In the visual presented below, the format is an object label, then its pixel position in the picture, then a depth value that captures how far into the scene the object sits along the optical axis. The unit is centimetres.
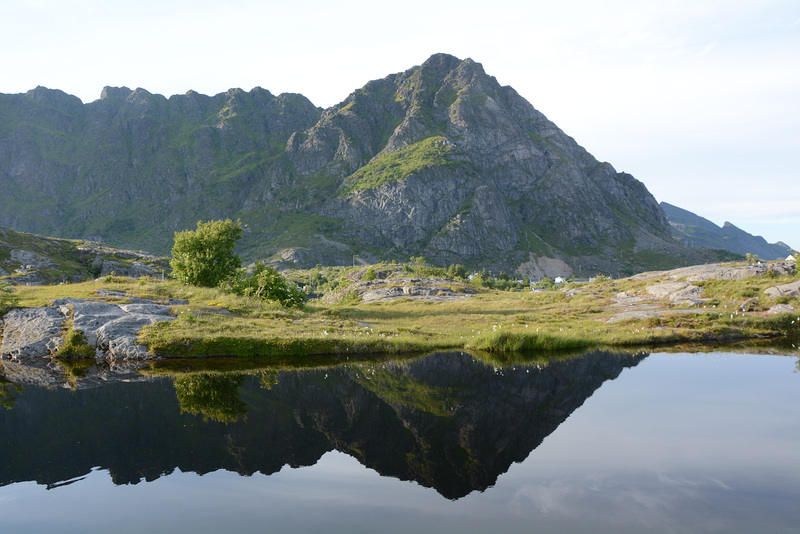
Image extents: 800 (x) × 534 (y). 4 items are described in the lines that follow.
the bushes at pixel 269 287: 5072
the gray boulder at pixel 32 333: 3077
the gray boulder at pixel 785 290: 5131
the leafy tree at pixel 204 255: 5597
